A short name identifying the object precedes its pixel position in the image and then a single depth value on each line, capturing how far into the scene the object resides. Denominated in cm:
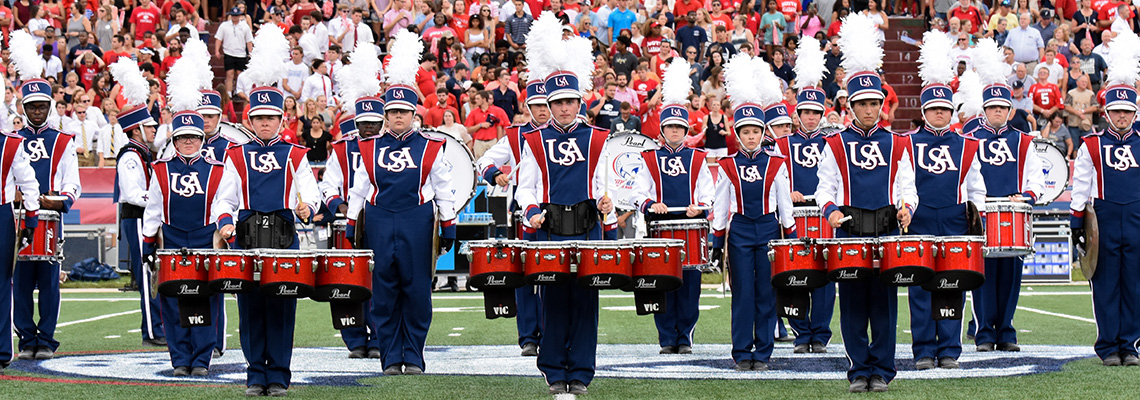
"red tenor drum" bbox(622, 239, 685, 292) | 1562
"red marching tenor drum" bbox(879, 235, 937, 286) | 1528
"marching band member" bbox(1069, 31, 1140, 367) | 1973
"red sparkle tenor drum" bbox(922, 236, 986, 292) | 1544
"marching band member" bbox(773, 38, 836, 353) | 2214
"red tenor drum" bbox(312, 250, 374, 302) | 1566
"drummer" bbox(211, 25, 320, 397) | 1648
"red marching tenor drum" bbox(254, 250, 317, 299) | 1545
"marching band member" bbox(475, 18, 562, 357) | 1791
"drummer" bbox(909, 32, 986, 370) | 1814
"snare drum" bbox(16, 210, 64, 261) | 2084
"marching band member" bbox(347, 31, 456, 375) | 1884
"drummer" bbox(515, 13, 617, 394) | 1675
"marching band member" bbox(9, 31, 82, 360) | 2097
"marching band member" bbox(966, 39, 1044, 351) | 2170
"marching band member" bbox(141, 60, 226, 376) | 1928
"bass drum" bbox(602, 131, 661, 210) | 2655
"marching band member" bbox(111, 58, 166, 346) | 2175
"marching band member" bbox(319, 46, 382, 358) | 1928
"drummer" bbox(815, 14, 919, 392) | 1642
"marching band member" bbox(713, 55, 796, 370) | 2009
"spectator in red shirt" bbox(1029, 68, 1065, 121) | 4225
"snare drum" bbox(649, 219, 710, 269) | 2041
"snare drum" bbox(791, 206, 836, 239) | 2147
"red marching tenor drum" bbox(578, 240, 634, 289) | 1556
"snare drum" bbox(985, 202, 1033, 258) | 1997
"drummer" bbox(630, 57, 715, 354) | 2117
